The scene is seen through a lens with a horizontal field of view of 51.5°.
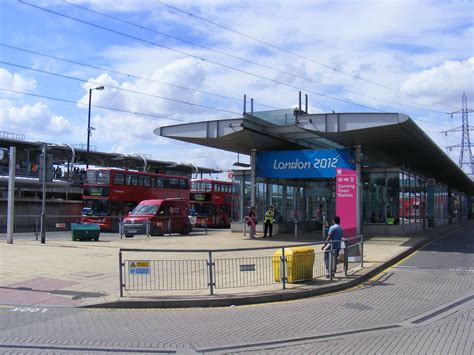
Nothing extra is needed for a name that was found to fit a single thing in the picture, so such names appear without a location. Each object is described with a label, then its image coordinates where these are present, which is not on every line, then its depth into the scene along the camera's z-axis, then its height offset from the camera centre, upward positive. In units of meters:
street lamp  43.84 +6.49
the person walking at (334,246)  12.00 -1.06
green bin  22.95 -1.47
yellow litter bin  11.08 -1.38
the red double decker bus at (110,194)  31.50 +0.48
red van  26.70 -0.95
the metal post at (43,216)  20.91 -0.67
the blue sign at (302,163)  24.42 +2.09
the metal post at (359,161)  24.10 +2.11
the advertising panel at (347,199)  16.61 +0.16
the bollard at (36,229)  23.50 -1.44
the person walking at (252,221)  25.30 -0.95
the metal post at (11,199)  20.57 +0.04
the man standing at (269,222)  25.74 -1.00
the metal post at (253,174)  26.44 +1.57
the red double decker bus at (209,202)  40.78 +0.01
